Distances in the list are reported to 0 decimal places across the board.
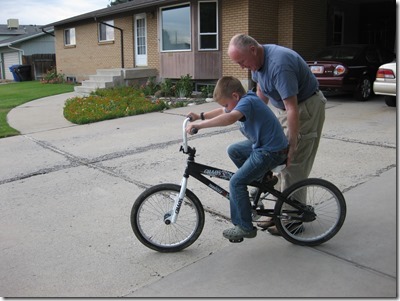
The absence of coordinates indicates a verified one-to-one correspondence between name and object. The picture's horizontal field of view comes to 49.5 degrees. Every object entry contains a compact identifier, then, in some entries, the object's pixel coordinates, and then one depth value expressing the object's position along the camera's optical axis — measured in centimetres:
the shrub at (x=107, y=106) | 1055
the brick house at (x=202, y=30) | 1414
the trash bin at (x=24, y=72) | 2880
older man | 335
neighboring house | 3309
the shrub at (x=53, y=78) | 2397
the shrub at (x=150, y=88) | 1521
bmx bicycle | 353
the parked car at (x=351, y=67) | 1152
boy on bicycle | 330
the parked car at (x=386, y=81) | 998
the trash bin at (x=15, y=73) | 2878
